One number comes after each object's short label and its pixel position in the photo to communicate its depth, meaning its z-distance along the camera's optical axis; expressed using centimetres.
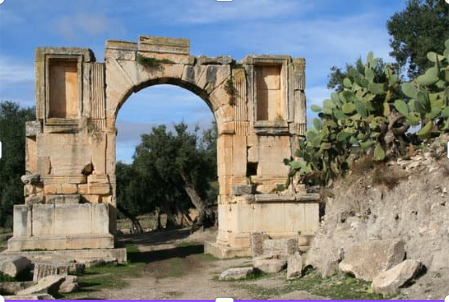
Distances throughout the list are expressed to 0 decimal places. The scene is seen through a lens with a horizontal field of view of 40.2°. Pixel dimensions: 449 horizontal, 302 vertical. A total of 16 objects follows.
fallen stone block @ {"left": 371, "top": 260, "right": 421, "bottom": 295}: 738
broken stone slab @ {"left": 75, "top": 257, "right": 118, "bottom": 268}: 1380
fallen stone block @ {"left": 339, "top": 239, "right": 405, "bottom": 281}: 802
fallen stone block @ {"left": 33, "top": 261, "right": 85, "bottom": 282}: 1073
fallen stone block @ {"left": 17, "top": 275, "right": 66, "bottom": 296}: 897
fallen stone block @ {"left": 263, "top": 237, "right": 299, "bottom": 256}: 1222
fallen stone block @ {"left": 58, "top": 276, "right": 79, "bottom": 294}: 985
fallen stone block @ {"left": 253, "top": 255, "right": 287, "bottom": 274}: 1101
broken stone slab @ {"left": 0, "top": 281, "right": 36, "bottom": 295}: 949
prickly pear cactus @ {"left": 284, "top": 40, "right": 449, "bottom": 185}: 985
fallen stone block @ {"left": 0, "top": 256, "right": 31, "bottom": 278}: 1099
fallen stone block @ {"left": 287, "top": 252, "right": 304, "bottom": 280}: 995
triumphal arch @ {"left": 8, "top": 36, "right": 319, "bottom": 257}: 1489
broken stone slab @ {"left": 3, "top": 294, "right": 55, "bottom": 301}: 746
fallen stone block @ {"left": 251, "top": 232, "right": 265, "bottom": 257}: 1405
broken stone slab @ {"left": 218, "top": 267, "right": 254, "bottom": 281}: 1080
